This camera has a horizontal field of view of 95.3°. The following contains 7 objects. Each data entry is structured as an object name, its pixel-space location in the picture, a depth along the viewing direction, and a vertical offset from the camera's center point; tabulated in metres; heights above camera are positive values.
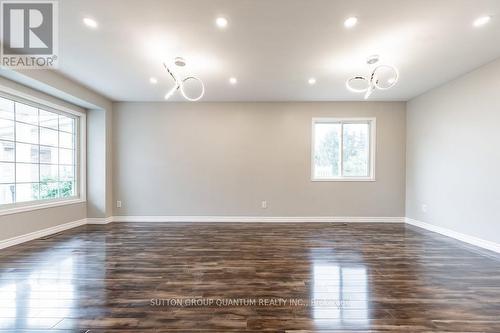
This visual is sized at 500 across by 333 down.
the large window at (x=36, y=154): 3.45 +0.20
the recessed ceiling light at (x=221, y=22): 2.36 +1.51
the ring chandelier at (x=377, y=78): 3.14 +1.47
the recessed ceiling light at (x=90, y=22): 2.35 +1.50
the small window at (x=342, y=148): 5.15 +0.39
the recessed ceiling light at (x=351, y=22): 2.34 +1.51
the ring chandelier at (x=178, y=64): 3.14 +1.45
